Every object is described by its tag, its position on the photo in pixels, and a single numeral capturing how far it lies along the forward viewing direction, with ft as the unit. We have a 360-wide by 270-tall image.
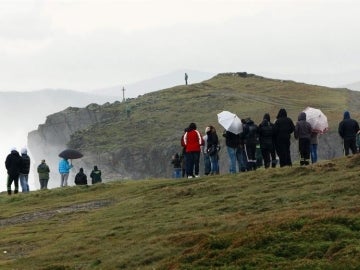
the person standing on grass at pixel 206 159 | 131.86
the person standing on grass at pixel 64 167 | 160.25
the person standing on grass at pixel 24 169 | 143.43
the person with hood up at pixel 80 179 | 158.92
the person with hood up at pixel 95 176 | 163.43
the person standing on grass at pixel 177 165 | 161.17
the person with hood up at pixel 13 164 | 142.31
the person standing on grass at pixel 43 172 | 156.04
